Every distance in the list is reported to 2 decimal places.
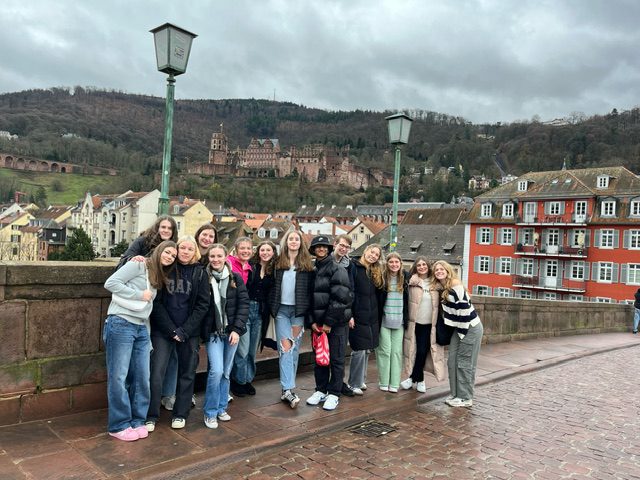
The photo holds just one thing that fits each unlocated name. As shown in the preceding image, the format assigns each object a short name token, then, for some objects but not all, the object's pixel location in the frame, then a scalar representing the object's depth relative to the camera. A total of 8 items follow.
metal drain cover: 4.90
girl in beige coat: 6.07
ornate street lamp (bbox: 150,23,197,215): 6.03
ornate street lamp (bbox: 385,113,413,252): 10.16
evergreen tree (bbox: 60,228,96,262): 47.34
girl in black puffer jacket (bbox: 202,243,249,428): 4.67
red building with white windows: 37.50
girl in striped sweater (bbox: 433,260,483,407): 5.83
